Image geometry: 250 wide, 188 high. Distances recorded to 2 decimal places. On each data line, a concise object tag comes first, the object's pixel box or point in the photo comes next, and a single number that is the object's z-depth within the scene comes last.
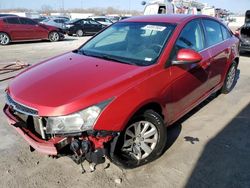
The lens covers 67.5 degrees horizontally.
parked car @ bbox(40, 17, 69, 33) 14.76
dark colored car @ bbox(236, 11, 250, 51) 7.27
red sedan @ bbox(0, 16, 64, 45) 10.22
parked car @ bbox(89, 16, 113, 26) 17.23
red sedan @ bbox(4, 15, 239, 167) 1.80
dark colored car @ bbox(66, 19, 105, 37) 14.18
